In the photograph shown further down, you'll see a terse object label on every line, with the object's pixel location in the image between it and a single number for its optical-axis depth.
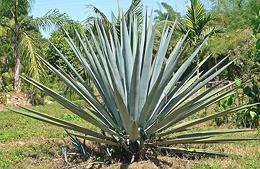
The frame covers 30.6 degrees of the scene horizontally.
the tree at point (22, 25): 19.03
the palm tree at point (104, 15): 12.81
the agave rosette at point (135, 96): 5.54
